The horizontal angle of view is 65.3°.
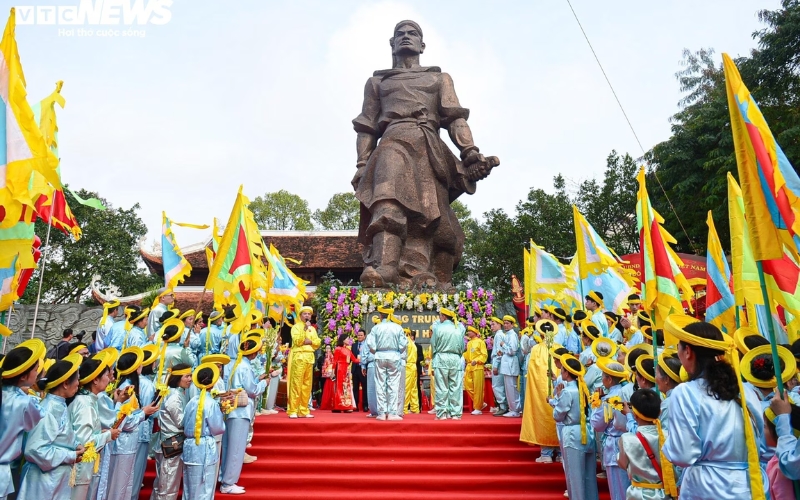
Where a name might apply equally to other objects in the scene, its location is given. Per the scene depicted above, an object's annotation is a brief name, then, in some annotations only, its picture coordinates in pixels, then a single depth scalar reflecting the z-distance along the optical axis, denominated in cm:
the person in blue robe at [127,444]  533
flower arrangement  1174
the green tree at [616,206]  2331
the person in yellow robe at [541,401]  676
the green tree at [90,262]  2362
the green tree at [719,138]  1734
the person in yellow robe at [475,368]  980
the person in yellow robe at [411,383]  998
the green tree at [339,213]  4075
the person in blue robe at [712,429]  298
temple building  2245
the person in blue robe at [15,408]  368
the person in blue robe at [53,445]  393
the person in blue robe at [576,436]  564
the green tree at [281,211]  3919
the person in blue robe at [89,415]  436
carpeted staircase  640
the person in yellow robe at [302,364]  873
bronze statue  1264
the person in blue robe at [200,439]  538
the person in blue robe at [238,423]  628
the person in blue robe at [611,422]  483
